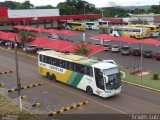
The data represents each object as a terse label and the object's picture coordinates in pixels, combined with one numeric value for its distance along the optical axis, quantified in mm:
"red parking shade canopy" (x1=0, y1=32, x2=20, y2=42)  58469
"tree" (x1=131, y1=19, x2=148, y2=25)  91525
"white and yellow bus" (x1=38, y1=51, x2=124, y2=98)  27312
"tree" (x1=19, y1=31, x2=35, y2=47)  54562
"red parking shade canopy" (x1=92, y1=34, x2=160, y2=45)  49031
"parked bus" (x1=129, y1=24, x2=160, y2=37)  74938
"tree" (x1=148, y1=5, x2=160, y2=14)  143062
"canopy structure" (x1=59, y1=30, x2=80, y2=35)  65350
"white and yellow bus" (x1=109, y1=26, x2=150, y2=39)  70688
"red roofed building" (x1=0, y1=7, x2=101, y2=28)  90231
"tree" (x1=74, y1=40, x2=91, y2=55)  40938
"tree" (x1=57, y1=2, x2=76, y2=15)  131125
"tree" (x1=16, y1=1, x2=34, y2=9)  161500
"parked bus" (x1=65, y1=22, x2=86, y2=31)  92562
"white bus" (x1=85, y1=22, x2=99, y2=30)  96500
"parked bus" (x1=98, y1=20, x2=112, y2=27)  101462
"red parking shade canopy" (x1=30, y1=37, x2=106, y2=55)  42188
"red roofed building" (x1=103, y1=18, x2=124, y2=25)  107406
